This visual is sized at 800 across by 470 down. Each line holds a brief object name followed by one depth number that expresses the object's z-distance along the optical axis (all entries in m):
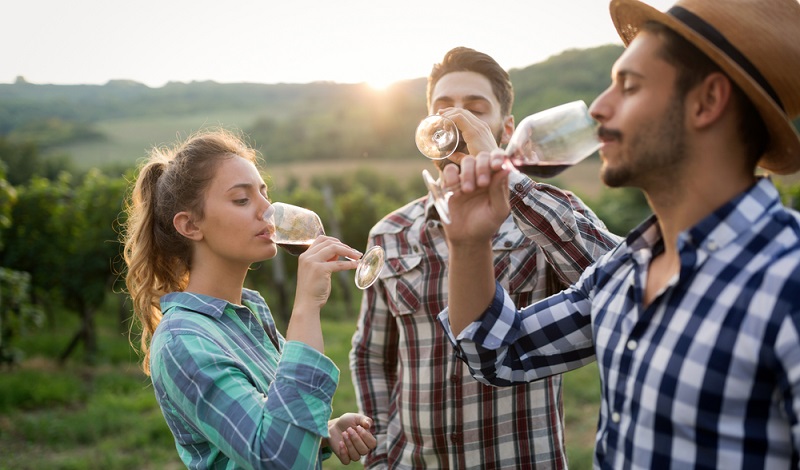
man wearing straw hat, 1.38
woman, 1.85
